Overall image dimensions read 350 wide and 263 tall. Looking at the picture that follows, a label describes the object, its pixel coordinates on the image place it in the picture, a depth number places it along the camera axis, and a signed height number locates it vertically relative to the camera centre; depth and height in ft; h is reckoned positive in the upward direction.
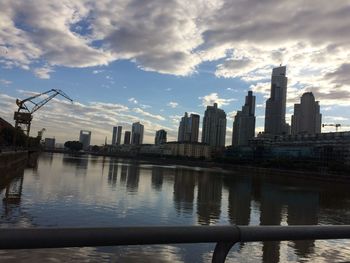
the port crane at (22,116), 526.98 +46.72
